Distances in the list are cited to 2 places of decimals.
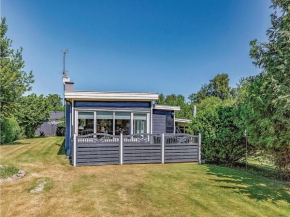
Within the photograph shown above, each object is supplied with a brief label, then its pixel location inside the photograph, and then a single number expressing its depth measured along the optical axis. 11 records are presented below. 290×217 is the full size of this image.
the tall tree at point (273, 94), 5.74
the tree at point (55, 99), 52.22
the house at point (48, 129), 27.36
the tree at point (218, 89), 36.00
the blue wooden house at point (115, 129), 8.19
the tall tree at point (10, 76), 11.55
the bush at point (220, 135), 9.00
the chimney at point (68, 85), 11.58
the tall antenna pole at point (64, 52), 15.68
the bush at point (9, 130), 14.93
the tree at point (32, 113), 20.58
